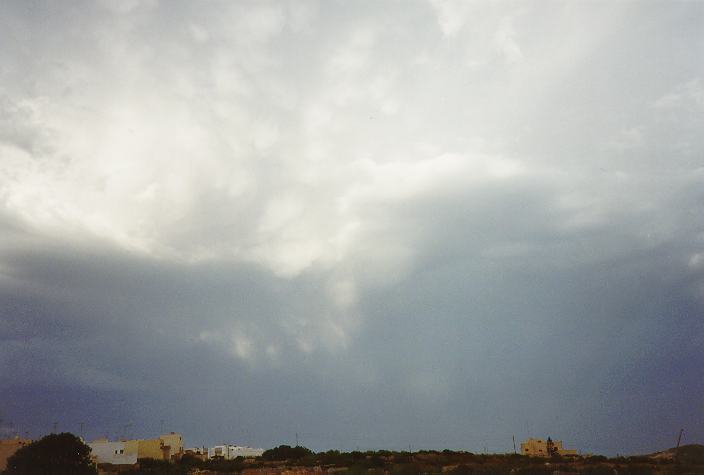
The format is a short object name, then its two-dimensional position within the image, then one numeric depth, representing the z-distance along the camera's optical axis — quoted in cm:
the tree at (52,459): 5930
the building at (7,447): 8544
